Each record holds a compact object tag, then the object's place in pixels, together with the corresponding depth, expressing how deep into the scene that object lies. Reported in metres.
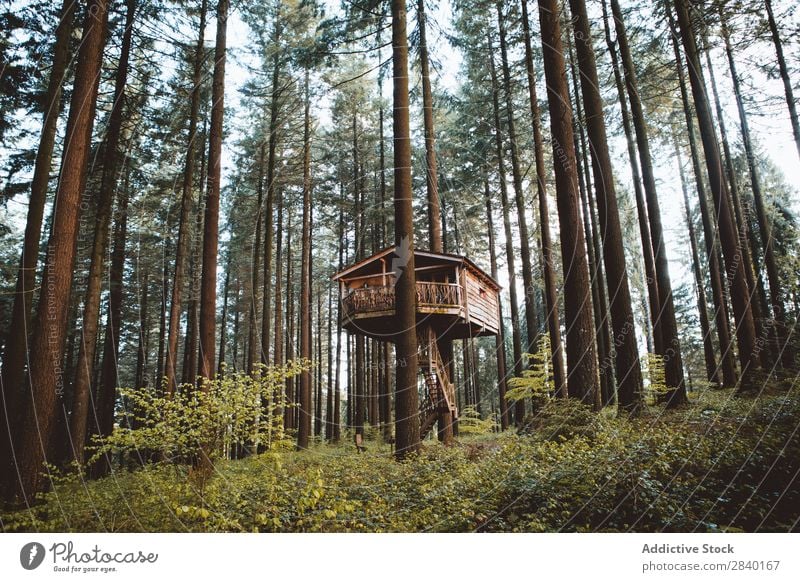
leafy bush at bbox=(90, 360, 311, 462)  6.28
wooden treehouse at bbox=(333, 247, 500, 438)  14.26
